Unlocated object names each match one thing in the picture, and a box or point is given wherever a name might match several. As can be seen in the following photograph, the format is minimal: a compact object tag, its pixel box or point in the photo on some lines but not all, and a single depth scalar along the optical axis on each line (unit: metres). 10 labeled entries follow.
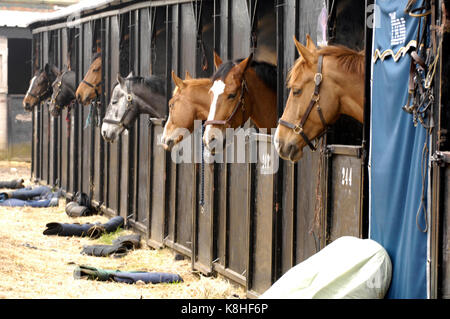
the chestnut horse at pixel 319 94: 10.72
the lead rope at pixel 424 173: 8.48
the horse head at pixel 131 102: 20.48
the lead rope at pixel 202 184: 16.00
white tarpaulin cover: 9.18
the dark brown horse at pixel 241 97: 13.57
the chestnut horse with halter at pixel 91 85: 25.69
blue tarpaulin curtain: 8.69
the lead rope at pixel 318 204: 11.52
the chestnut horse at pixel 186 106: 15.83
